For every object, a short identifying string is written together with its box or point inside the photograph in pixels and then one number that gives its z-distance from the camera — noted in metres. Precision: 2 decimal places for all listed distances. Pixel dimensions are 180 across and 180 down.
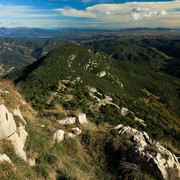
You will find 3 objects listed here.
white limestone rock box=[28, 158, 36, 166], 7.03
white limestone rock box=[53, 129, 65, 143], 9.68
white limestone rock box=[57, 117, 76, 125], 12.78
